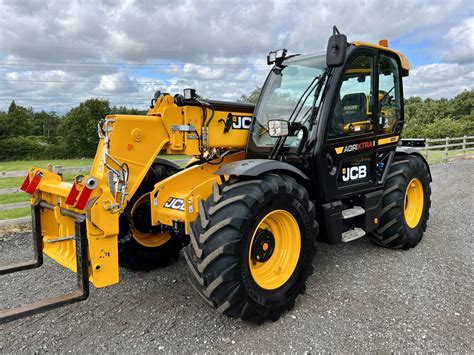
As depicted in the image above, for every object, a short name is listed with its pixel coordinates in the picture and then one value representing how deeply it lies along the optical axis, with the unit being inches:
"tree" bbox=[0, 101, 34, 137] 2331.1
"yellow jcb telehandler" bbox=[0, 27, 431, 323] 119.6
